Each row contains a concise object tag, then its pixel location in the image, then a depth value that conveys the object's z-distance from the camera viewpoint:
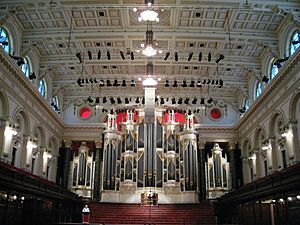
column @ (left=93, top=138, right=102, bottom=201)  25.15
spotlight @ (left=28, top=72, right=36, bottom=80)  20.27
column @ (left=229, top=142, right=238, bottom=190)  25.77
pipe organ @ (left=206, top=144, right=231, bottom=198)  25.36
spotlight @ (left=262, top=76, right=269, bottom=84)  20.31
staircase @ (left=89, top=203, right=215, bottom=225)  20.41
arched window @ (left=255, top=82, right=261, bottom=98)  23.38
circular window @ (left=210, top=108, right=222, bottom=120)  28.20
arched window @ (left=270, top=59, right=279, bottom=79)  20.46
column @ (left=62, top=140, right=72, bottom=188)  25.83
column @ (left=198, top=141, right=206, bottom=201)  25.33
